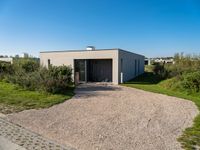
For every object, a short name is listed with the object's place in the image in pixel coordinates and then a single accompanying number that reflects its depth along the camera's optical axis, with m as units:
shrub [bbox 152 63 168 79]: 22.75
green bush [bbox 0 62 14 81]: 18.88
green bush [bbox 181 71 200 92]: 12.57
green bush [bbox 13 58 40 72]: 17.19
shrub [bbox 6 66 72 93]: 11.33
